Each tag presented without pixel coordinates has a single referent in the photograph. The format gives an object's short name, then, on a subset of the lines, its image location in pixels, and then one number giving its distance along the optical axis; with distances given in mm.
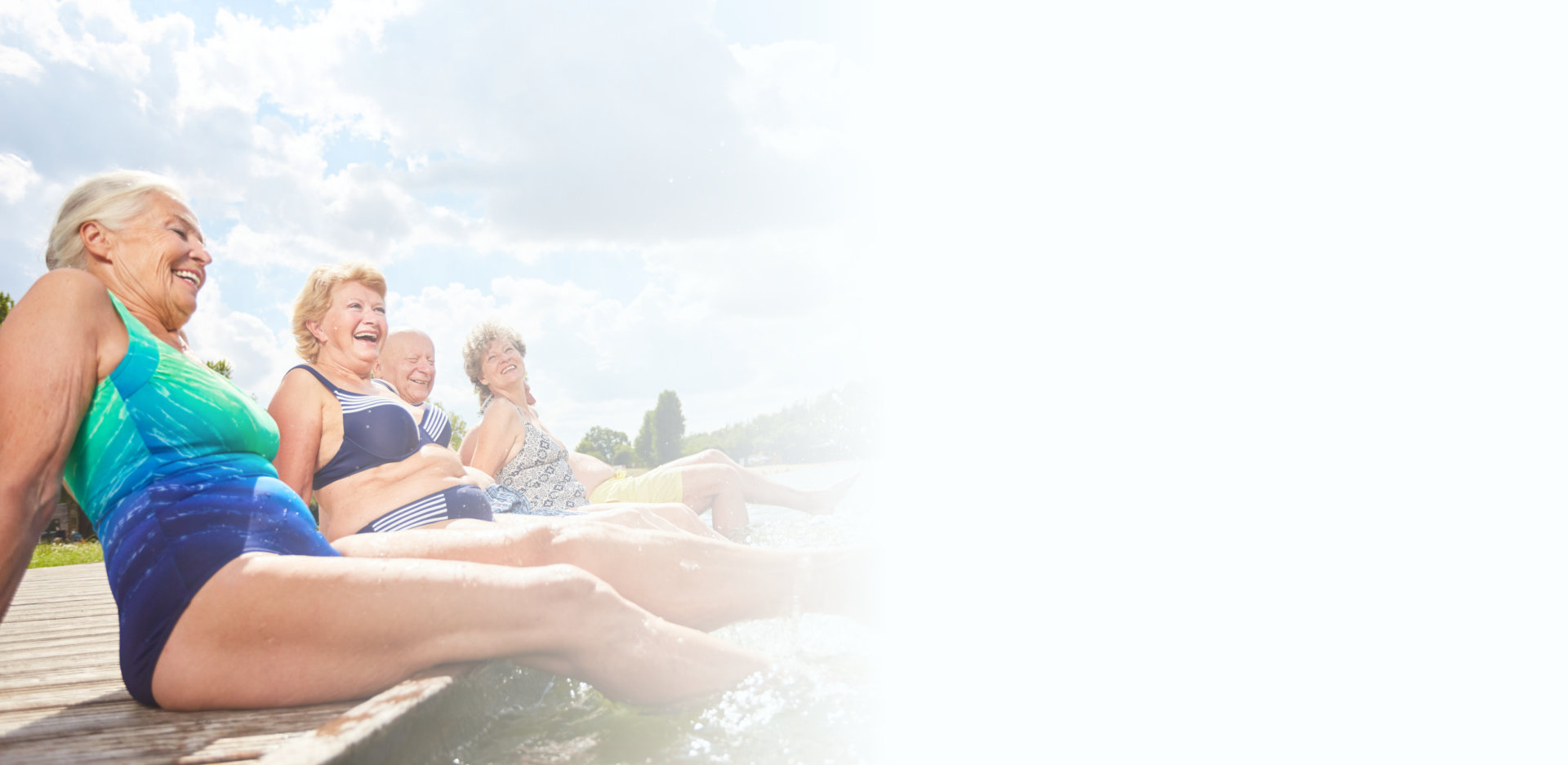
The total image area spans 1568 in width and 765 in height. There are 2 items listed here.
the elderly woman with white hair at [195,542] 1760
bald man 4285
